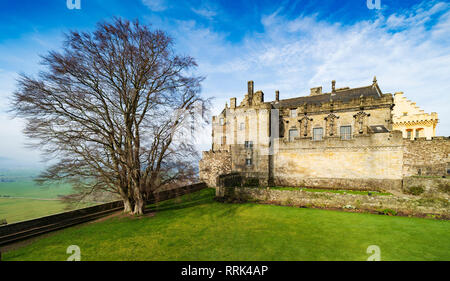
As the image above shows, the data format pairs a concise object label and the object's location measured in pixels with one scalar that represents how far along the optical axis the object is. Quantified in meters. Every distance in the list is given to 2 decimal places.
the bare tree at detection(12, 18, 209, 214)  10.59
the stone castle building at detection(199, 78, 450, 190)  18.42
